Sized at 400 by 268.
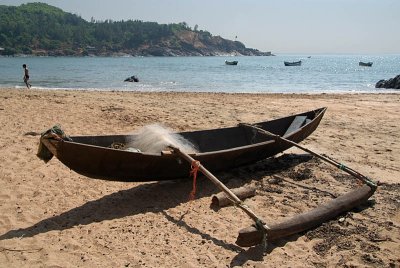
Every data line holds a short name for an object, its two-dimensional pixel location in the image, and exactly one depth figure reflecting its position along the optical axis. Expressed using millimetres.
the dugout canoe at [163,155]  4855
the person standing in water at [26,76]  22247
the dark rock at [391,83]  29519
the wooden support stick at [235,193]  5734
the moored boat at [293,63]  83175
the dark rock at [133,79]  33000
